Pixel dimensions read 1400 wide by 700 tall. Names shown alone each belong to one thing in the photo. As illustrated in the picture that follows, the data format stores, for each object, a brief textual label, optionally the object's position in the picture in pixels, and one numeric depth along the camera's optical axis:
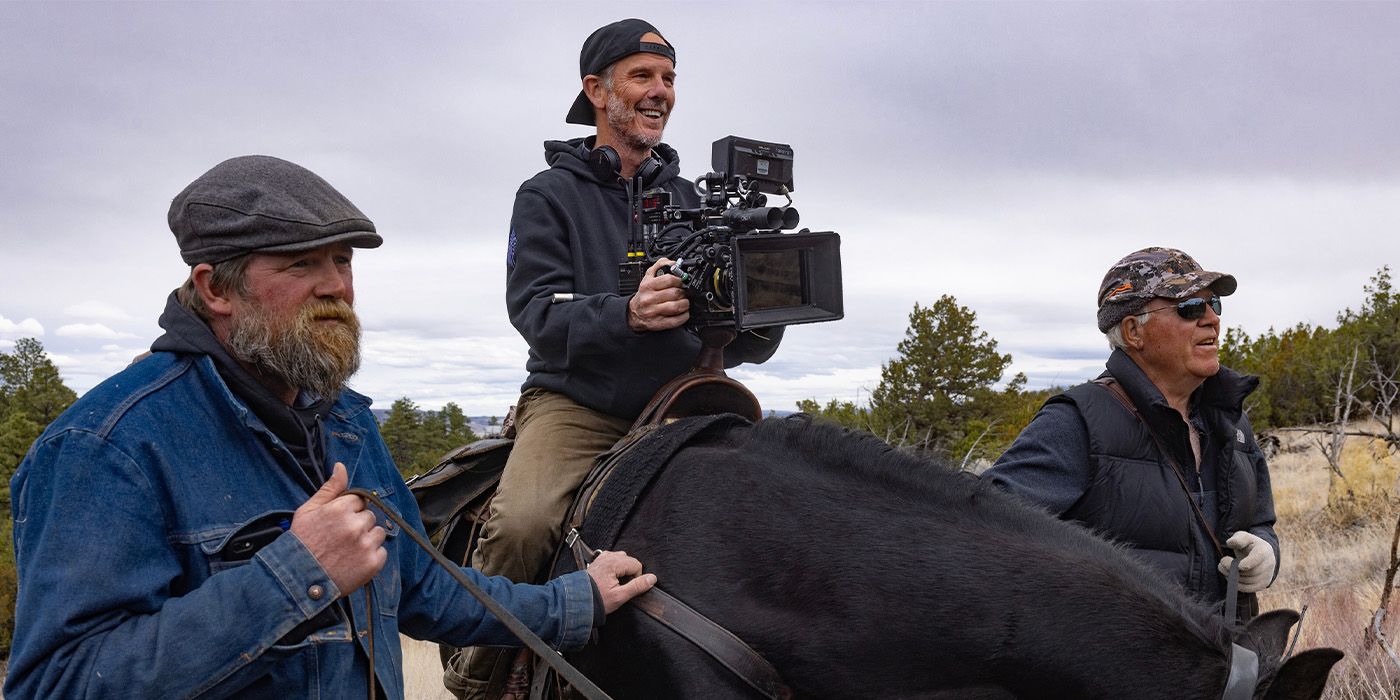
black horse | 2.17
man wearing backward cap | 3.10
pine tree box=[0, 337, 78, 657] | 28.56
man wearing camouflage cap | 3.87
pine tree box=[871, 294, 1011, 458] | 24.33
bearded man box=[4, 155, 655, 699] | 1.90
